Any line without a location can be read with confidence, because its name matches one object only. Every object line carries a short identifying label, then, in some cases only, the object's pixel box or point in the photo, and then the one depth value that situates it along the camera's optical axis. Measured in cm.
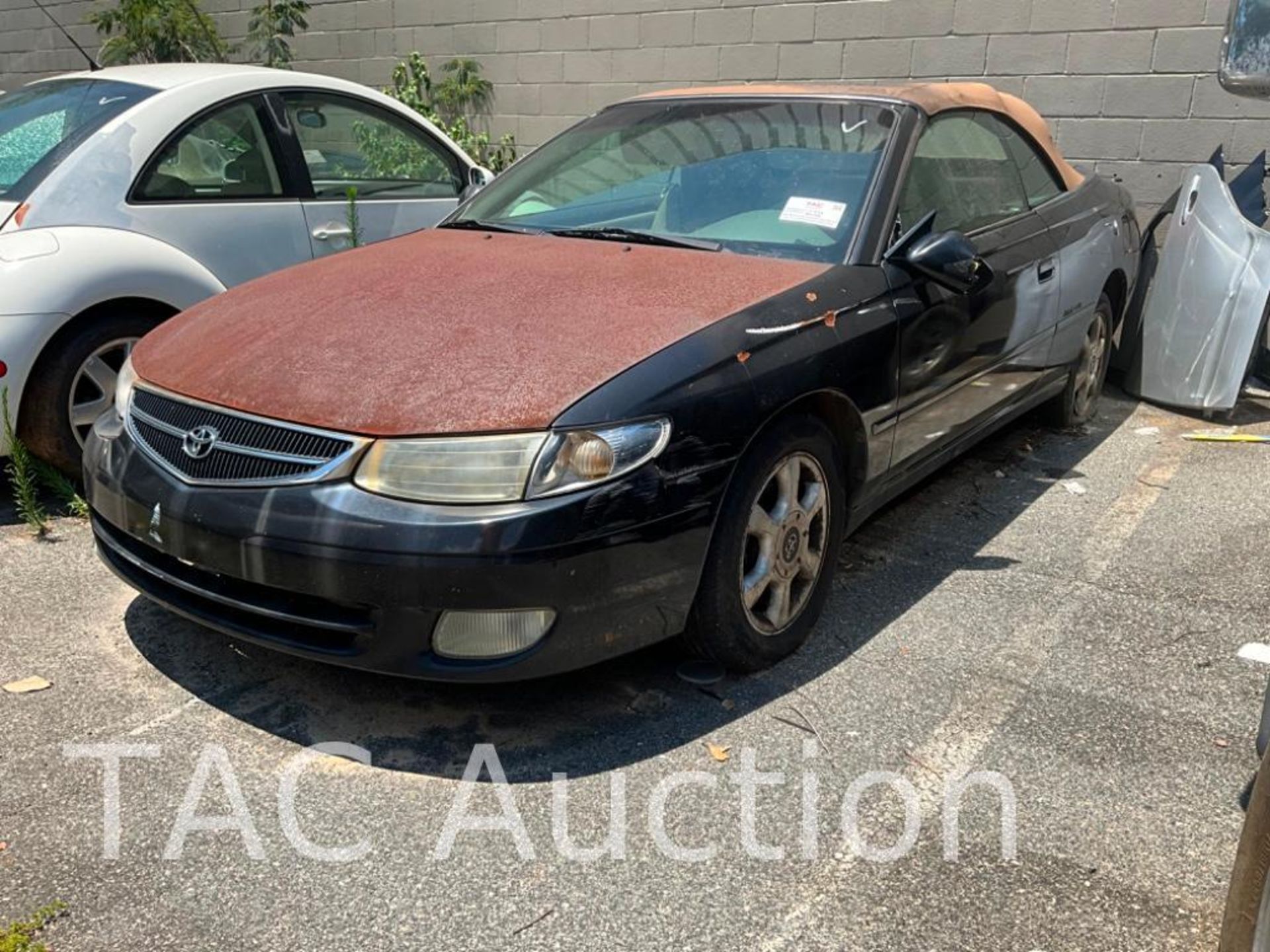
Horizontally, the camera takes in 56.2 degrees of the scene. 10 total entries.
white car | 428
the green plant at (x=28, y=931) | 224
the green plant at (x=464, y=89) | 965
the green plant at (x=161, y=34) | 1027
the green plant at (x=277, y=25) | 1068
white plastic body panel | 581
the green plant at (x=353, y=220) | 530
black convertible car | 270
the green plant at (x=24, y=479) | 411
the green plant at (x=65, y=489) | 434
